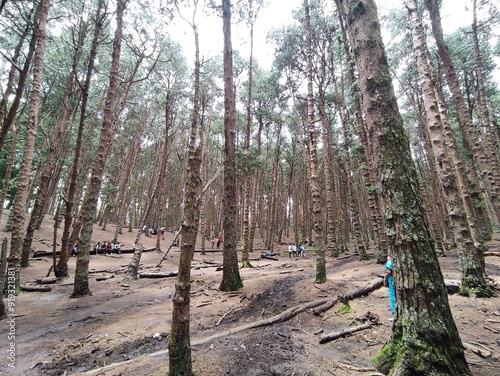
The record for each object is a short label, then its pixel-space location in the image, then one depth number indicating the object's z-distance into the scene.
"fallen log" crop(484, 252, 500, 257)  9.12
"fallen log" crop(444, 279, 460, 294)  5.24
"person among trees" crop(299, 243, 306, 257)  18.76
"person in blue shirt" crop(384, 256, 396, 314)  3.96
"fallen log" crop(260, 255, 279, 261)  17.03
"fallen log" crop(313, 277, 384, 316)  5.17
